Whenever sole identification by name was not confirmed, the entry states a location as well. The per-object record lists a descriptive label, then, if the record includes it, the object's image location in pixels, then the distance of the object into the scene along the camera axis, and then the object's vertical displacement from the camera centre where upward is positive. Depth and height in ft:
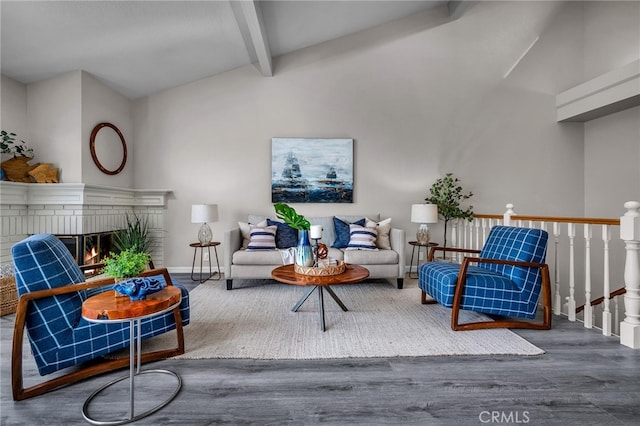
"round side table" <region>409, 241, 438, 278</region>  14.46 -1.73
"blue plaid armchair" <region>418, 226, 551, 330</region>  8.16 -1.95
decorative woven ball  9.53 -1.15
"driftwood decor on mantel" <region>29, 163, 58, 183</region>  11.79 +1.51
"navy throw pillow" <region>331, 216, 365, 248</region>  13.94 -0.86
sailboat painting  15.67 +2.18
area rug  7.13 -3.09
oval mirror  13.16 +2.86
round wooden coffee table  8.28 -1.75
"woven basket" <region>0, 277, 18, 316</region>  9.37 -2.49
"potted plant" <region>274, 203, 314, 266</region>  9.10 -0.57
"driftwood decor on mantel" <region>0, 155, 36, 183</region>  11.37 +1.65
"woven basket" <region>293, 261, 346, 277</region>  8.55 -1.57
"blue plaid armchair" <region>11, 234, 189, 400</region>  5.44 -1.99
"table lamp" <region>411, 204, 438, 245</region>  14.03 -0.06
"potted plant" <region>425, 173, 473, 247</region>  15.03 +0.70
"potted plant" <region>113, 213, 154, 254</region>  14.23 -1.02
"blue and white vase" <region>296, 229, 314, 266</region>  9.09 -1.18
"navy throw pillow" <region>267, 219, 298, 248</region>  13.78 -1.01
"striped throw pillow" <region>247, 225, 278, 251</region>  12.98 -1.05
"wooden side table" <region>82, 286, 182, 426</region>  4.72 -1.49
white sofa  12.50 -1.88
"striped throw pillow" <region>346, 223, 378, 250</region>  13.33 -1.08
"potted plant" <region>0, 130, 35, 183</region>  11.18 +2.07
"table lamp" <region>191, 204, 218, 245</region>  13.78 -0.17
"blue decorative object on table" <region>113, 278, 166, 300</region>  5.15 -1.24
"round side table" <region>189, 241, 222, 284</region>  13.85 -1.93
